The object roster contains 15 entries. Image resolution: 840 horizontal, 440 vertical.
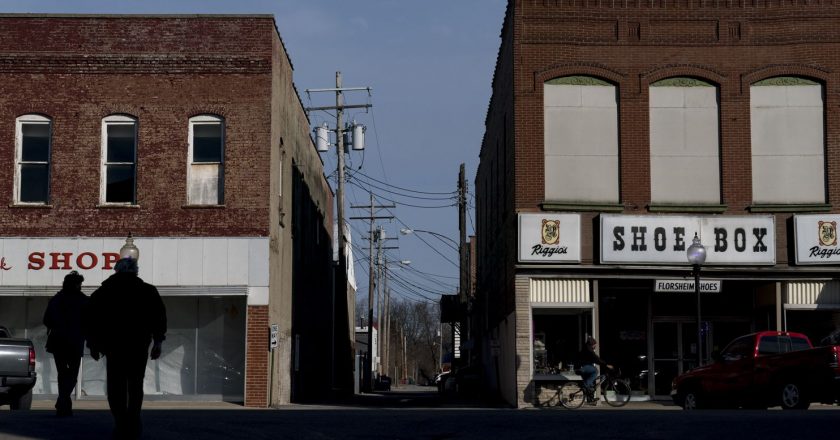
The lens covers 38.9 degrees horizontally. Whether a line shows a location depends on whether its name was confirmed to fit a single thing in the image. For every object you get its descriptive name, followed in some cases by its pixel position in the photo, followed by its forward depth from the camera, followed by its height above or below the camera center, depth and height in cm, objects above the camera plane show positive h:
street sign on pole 2802 -30
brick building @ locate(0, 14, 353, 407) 2797 +353
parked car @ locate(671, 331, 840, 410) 2161 -95
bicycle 2591 -146
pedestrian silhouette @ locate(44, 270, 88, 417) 1516 -8
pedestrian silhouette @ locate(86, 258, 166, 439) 1055 -9
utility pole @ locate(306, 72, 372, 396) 4472 +506
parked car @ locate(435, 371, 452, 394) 5304 -265
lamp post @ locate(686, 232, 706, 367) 2547 +149
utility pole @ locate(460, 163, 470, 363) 4869 +434
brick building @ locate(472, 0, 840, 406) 2828 +403
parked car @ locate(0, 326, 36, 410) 1944 -71
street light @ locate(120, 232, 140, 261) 2580 +163
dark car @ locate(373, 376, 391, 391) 7434 -375
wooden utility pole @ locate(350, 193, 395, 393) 5664 -67
